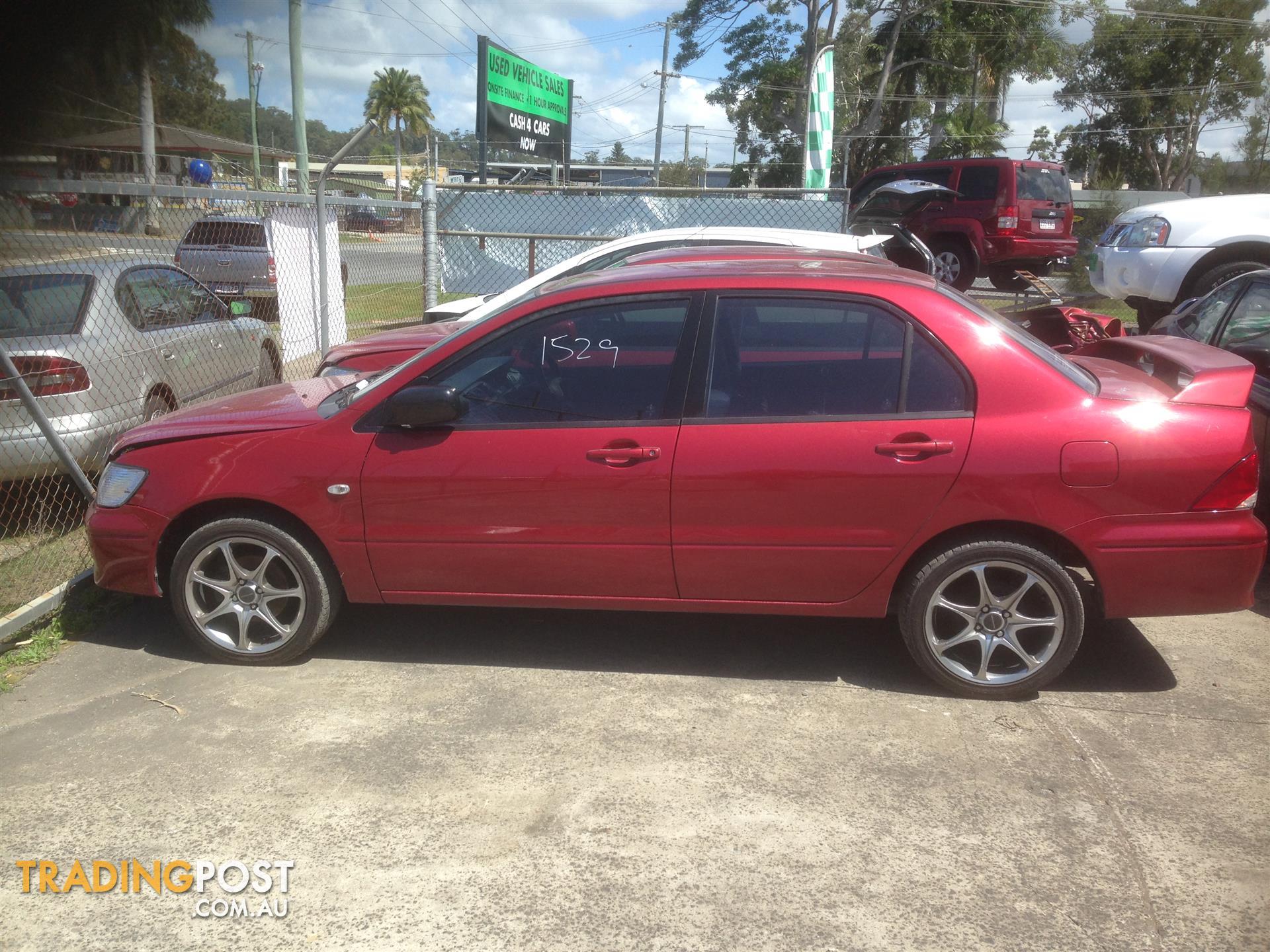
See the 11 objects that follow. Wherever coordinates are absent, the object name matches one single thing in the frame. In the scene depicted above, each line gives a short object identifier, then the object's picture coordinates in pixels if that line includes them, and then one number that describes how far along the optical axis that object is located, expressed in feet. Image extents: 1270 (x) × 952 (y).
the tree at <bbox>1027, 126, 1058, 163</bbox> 155.84
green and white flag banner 50.60
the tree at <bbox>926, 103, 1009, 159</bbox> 109.60
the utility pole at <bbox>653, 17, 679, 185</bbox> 128.47
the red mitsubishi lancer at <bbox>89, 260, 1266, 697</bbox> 12.69
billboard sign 46.55
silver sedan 18.19
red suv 54.19
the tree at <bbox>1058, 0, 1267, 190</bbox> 123.44
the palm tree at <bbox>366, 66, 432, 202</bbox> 182.50
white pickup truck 31.36
